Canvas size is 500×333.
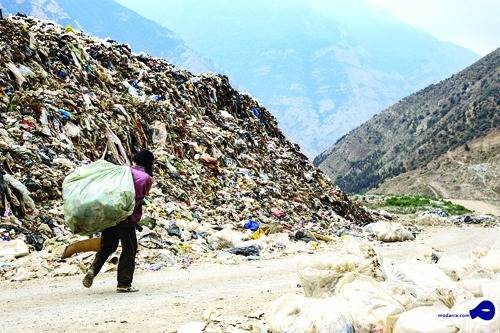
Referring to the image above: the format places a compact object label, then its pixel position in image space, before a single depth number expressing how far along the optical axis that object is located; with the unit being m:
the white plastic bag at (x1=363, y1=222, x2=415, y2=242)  12.87
